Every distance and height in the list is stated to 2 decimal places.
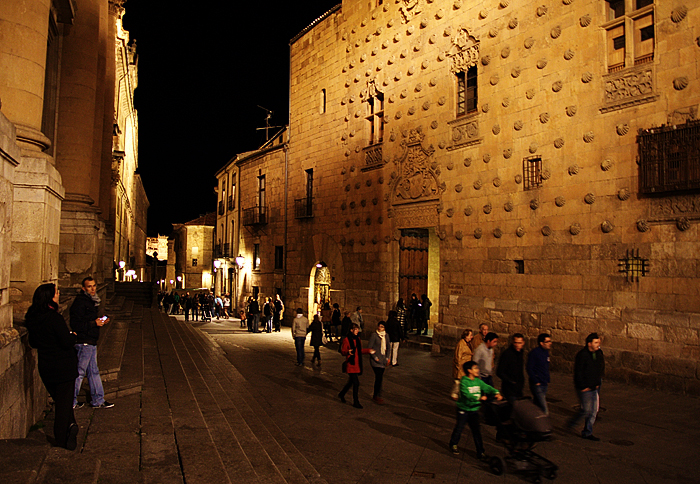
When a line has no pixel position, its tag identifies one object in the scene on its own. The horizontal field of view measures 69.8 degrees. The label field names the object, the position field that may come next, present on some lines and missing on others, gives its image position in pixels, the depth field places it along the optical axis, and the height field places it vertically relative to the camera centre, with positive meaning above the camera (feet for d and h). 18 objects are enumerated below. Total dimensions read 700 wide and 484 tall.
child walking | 19.81 -4.96
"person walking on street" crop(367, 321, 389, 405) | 29.73 -5.19
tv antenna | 104.92 +33.14
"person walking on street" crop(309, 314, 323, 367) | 42.63 -5.64
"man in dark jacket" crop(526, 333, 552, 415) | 23.65 -4.67
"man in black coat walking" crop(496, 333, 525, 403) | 22.80 -4.44
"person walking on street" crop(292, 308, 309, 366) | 41.70 -5.33
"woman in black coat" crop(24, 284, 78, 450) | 15.46 -2.75
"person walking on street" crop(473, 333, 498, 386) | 24.85 -4.20
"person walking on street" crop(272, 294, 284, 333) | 71.46 -6.34
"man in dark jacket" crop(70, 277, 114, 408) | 19.67 -2.62
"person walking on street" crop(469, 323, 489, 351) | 28.40 -3.77
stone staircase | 13.38 -6.43
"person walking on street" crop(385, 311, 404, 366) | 40.83 -4.81
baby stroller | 17.92 -5.95
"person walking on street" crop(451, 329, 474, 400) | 26.43 -4.39
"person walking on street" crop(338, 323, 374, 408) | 28.78 -5.19
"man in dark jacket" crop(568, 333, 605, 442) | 22.85 -4.94
